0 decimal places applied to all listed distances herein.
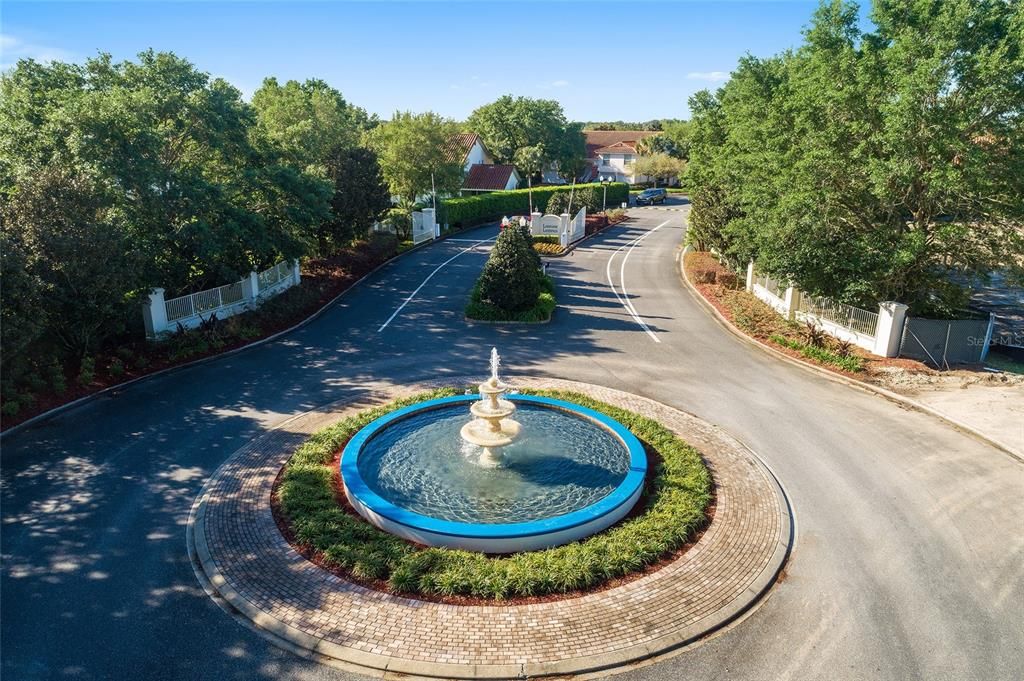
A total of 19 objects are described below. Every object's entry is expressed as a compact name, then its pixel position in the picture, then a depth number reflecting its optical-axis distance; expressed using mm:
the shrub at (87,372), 16781
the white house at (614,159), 83688
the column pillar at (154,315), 19469
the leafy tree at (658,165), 74688
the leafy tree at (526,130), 68500
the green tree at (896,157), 17500
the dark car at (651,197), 68250
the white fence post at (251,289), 23703
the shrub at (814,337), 21281
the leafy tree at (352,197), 30812
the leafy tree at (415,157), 41938
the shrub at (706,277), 31453
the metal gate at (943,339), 20188
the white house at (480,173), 58688
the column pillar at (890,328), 19922
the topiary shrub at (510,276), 24328
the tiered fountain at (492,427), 13086
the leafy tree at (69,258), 15453
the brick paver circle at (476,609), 8305
